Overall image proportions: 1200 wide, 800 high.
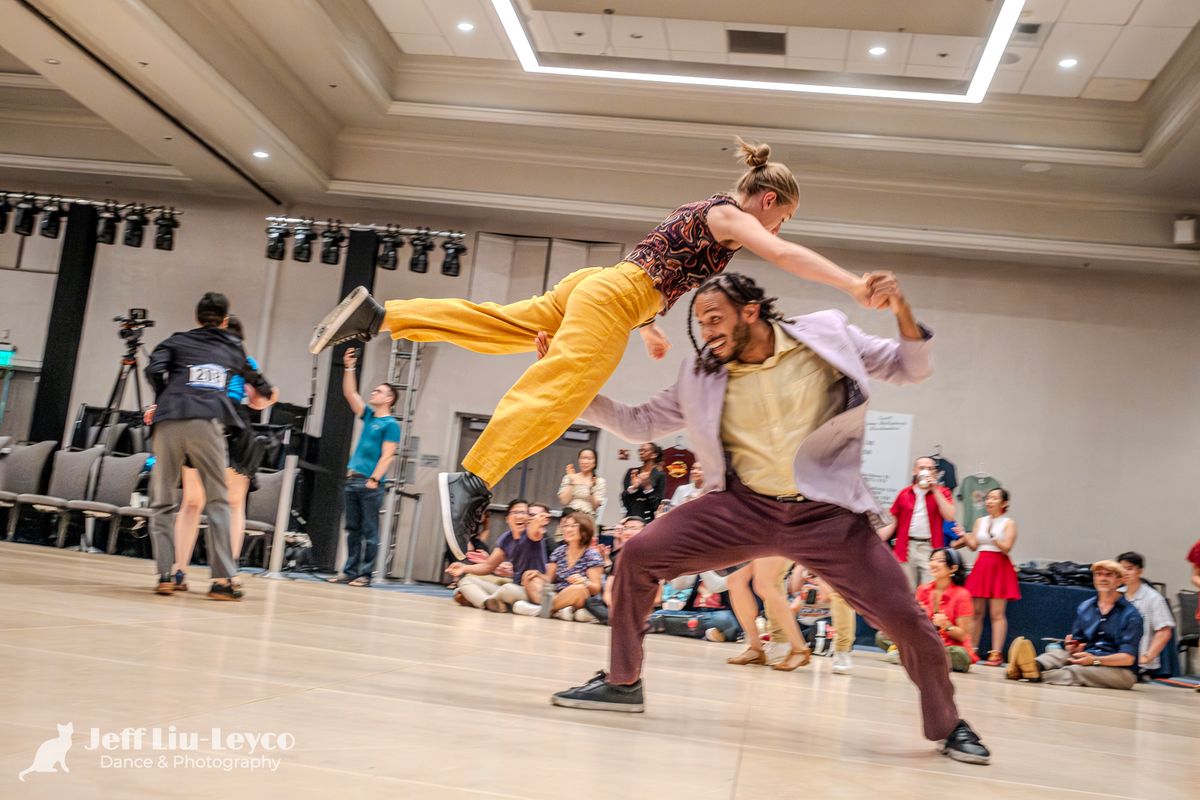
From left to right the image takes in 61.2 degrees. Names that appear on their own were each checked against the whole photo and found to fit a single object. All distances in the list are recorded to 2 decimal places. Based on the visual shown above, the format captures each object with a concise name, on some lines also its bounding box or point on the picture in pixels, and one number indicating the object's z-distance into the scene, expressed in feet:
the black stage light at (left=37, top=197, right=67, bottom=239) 37.76
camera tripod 33.86
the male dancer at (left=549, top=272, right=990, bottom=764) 8.34
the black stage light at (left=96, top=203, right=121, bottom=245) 37.24
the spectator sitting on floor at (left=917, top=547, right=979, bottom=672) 23.39
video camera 34.91
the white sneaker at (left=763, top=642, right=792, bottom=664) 16.81
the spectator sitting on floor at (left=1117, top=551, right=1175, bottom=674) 25.40
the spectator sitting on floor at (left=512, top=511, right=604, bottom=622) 24.13
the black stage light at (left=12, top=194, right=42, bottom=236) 36.81
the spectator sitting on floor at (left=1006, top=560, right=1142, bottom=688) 22.47
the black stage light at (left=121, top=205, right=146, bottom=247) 36.58
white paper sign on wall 35.63
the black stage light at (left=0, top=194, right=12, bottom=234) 37.24
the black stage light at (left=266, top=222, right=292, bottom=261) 35.99
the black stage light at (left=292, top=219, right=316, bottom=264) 35.99
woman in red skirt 27.78
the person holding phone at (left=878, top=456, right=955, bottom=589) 28.68
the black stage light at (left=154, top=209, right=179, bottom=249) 36.01
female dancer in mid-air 9.74
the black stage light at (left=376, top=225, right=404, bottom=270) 35.78
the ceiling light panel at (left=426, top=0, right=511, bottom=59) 28.53
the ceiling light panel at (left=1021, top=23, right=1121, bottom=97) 26.58
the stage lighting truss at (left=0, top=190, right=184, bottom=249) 36.52
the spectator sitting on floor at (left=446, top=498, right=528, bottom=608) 25.32
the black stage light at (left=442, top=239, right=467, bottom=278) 35.65
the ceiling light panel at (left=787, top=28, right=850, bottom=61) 27.76
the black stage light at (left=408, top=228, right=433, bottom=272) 35.70
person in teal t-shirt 29.04
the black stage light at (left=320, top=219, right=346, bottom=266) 35.78
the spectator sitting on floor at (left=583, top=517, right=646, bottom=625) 23.97
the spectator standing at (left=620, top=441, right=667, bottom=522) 29.40
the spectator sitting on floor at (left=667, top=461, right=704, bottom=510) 27.14
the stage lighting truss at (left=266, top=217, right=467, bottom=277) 35.76
